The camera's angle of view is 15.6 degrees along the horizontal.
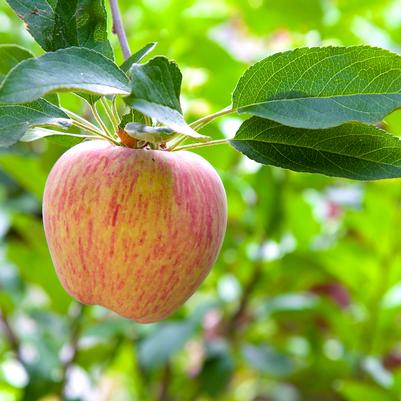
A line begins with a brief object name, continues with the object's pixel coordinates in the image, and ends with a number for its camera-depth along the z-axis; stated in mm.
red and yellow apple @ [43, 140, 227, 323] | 545
